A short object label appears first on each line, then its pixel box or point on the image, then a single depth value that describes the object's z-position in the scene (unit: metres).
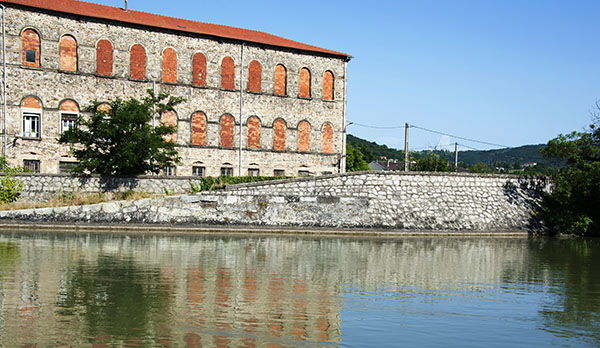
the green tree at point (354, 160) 89.85
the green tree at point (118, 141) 30.25
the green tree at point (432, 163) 57.28
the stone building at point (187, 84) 37.28
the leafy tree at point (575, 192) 32.72
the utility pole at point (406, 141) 43.47
